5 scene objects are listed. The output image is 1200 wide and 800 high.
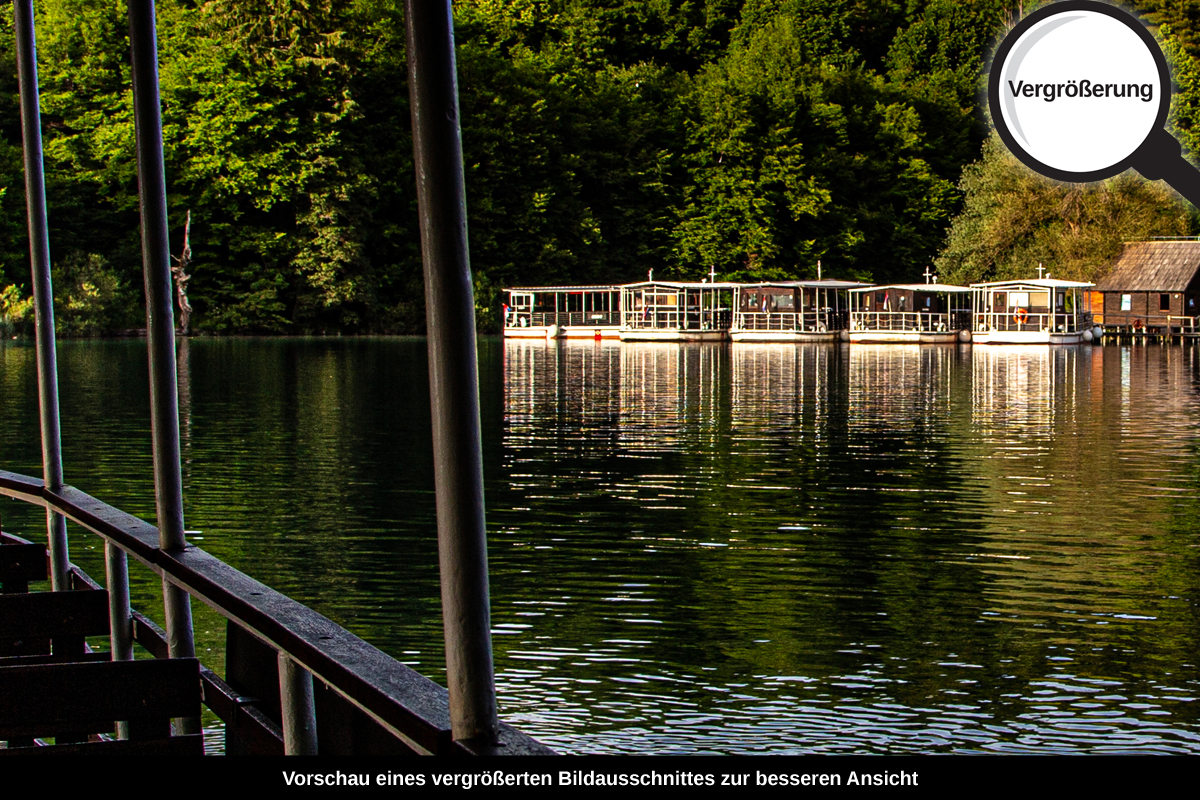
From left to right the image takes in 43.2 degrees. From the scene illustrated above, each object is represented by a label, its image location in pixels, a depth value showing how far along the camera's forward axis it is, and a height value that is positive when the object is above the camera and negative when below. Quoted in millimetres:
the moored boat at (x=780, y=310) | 65500 -1505
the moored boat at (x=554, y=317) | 65438 -1531
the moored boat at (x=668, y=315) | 64062 -1551
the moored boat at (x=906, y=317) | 62344 -1915
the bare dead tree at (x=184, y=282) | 58281 +437
